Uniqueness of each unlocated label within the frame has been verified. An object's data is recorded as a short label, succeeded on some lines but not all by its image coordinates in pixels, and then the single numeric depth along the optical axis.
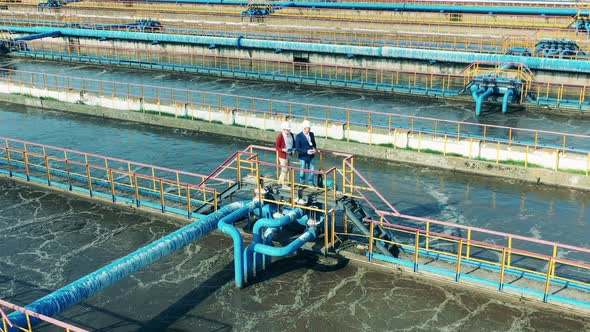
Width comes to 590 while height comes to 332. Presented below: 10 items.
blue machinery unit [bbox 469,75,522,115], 30.73
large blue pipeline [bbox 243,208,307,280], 14.45
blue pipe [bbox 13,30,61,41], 49.64
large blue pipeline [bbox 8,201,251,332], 11.06
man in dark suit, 15.34
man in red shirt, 15.11
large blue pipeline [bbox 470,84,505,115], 30.55
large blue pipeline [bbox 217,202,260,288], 13.96
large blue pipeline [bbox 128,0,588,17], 49.34
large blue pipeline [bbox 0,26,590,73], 35.31
